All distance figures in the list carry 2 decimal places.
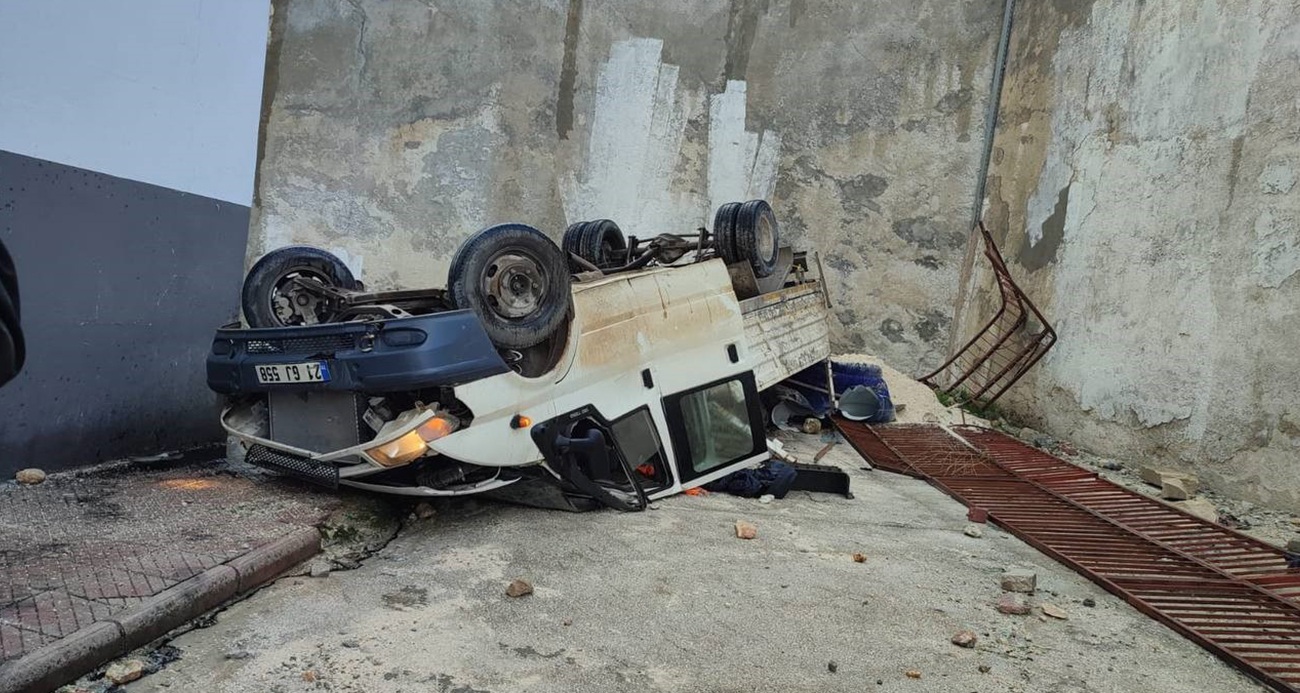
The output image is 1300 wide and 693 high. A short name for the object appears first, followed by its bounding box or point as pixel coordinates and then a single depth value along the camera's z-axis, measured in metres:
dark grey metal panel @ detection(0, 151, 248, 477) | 4.97
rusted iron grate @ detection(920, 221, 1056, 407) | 9.52
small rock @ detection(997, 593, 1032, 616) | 3.92
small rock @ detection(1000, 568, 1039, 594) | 4.17
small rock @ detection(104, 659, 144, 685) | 2.78
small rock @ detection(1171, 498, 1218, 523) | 6.16
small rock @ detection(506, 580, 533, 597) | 3.73
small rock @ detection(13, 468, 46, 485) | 4.85
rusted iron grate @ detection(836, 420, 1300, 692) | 3.93
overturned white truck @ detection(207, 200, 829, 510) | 4.26
